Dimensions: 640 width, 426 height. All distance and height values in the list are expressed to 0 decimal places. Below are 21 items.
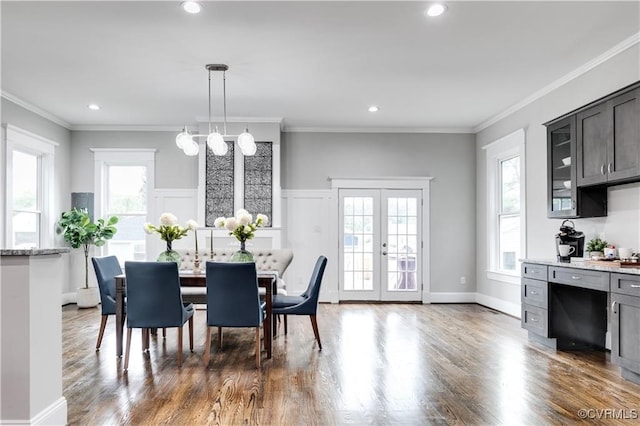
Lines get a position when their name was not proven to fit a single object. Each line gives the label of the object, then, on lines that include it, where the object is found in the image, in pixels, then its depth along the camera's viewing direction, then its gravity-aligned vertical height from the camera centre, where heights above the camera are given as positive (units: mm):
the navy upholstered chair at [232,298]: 3809 -655
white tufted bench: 6246 -534
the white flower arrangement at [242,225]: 4504 -64
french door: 7699 -421
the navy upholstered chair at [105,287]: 4332 -655
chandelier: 4684 +771
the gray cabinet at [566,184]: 4609 +373
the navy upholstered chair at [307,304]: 4395 -818
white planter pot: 6934 -1174
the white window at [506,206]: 6273 +177
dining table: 4090 -681
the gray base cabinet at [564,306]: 4172 -847
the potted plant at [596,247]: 4395 -272
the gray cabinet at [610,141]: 3908 +701
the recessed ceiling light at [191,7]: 3466 +1594
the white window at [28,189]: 6020 +406
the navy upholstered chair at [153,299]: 3816 -662
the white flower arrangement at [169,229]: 4480 -103
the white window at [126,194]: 7609 +400
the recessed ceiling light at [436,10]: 3510 +1594
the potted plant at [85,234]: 6961 -240
